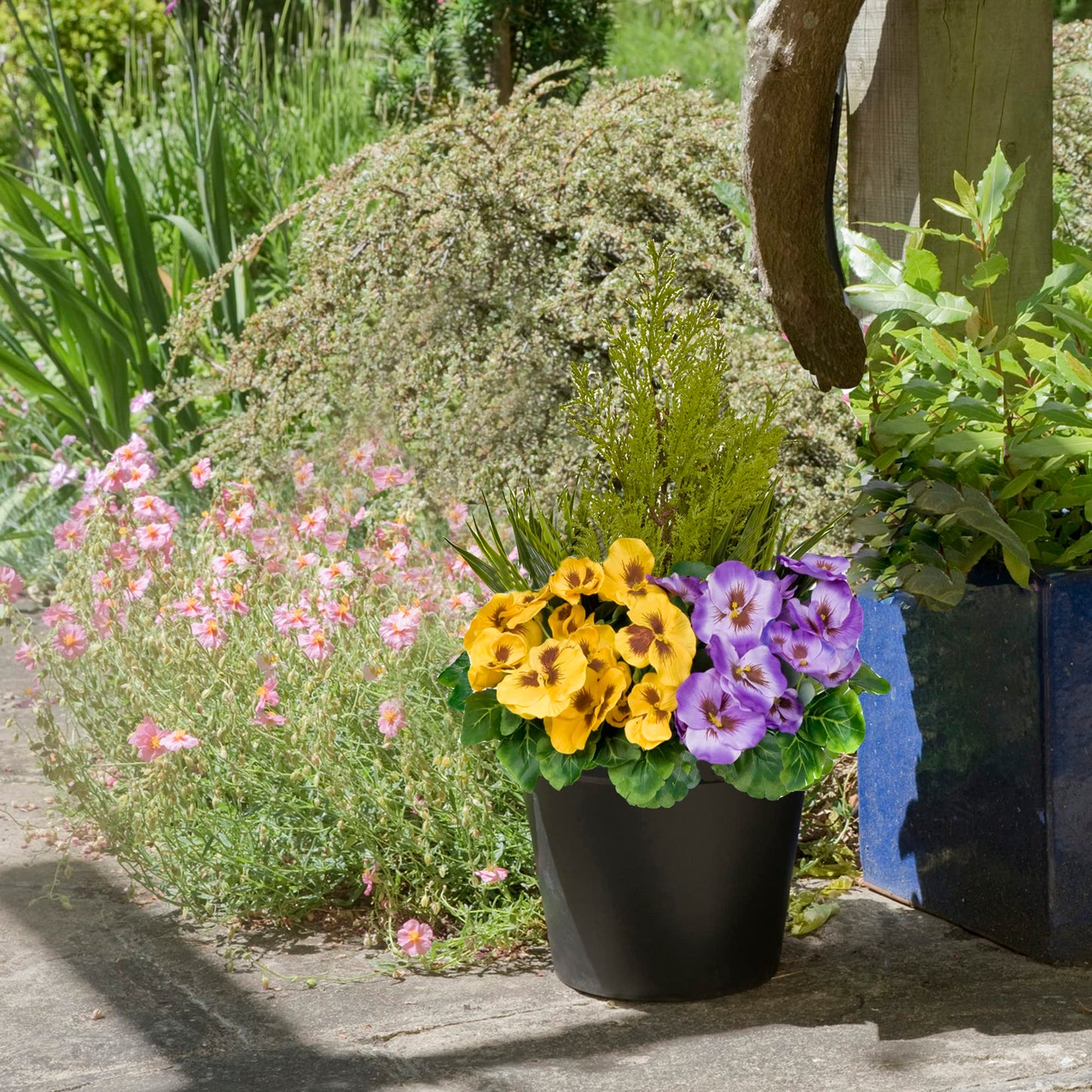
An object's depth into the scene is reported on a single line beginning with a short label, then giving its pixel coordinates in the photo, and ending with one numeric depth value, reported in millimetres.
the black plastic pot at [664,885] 4164
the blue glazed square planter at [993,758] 4312
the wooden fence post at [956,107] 4926
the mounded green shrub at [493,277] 7004
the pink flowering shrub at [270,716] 4957
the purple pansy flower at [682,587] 4074
